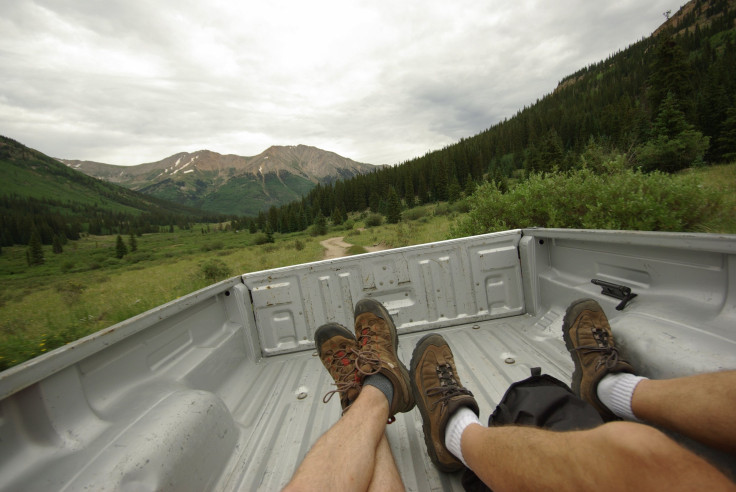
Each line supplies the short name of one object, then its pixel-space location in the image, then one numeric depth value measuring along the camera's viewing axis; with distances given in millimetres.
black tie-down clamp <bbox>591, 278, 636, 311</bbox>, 2135
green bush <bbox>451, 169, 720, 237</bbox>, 4652
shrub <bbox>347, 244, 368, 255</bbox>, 21316
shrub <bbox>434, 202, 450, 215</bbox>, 40784
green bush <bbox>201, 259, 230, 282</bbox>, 17691
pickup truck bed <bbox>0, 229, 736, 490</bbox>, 1270
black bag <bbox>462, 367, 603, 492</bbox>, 1315
